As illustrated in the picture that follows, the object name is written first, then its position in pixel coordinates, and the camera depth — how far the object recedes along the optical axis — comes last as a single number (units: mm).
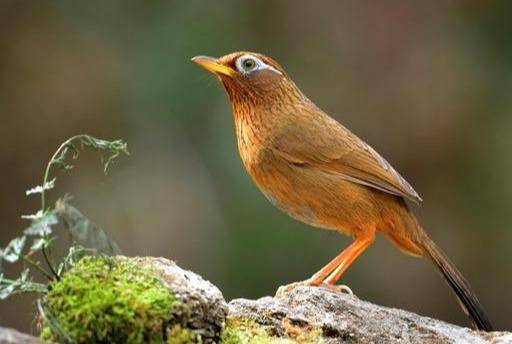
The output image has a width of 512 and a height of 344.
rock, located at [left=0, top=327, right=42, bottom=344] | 5699
